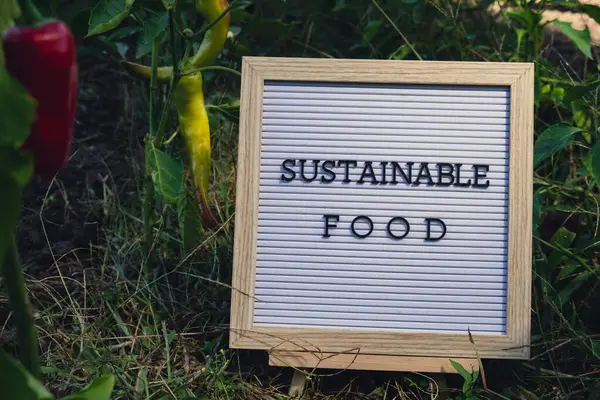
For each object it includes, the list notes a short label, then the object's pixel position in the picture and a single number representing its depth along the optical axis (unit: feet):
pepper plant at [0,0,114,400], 2.60
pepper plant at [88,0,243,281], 4.03
